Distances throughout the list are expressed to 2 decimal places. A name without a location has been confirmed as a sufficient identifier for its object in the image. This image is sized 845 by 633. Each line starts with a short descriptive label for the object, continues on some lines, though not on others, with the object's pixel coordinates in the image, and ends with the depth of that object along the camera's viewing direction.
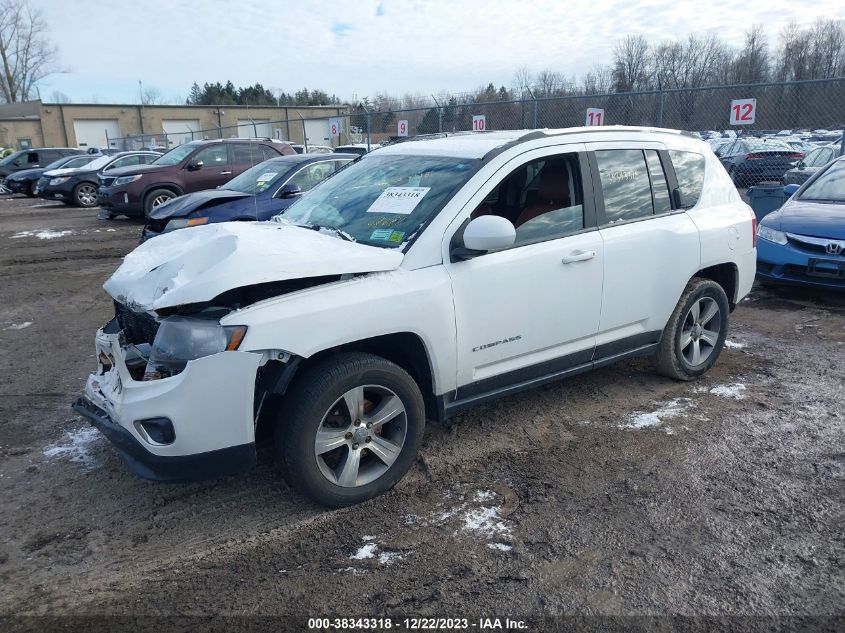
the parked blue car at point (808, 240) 6.95
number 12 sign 11.92
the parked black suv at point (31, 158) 27.08
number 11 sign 13.96
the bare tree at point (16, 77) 71.31
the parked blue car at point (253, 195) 8.91
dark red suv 14.05
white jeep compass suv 3.05
